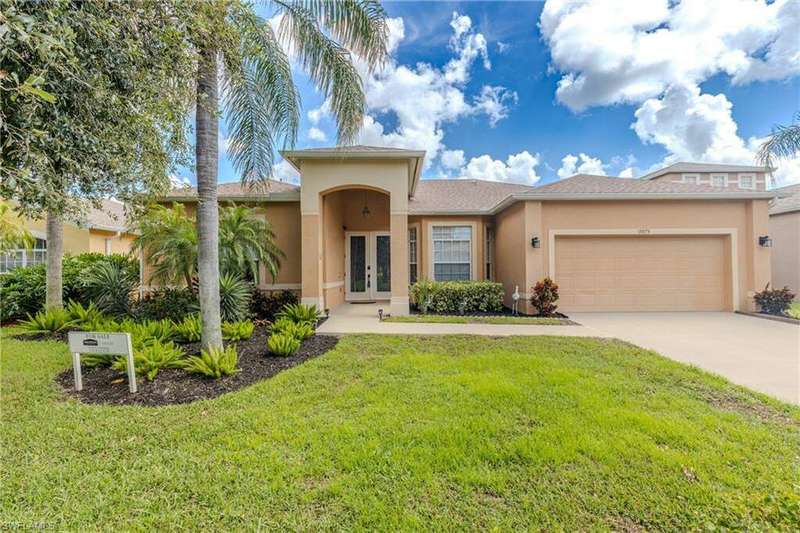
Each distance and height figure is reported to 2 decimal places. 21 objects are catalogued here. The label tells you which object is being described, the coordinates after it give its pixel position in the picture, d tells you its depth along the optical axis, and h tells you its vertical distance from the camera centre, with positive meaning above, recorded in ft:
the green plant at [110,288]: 27.50 -1.43
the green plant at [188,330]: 20.63 -3.84
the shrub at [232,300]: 24.80 -2.31
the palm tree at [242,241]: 27.25 +2.45
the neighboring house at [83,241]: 43.73 +4.62
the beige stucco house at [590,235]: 30.73 +3.12
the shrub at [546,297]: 31.30 -2.98
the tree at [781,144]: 24.21 +9.01
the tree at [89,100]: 8.88 +5.71
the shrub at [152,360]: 15.48 -4.39
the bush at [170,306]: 25.48 -2.82
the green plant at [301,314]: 25.30 -3.53
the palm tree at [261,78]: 16.71 +11.44
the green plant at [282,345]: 18.37 -4.32
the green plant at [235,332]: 21.31 -4.09
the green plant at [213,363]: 15.46 -4.53
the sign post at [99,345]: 14.08 -3.26
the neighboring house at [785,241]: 41.75 +2.90
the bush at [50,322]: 23.91 -3.74
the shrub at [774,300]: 30.66 -3.50
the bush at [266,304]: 29.19 -3.18
